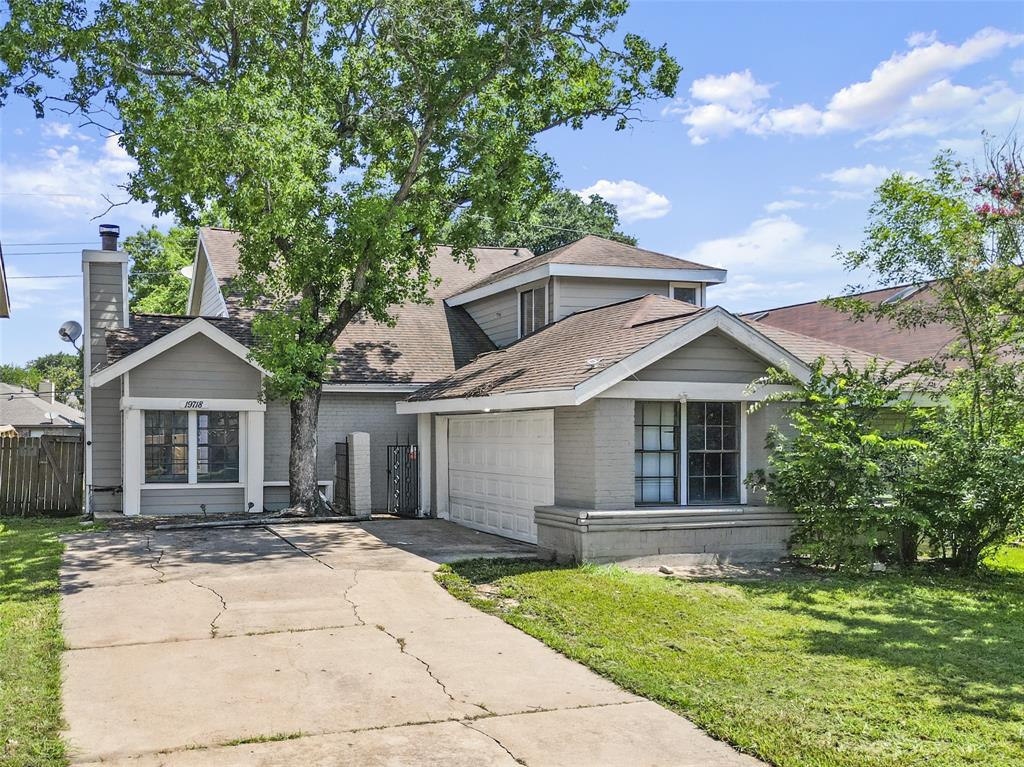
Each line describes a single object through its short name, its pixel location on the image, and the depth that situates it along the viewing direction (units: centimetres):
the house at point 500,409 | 1230
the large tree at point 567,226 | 4234
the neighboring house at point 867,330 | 2250
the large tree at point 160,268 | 3691
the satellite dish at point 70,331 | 1963
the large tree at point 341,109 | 1602
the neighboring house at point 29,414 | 4434
